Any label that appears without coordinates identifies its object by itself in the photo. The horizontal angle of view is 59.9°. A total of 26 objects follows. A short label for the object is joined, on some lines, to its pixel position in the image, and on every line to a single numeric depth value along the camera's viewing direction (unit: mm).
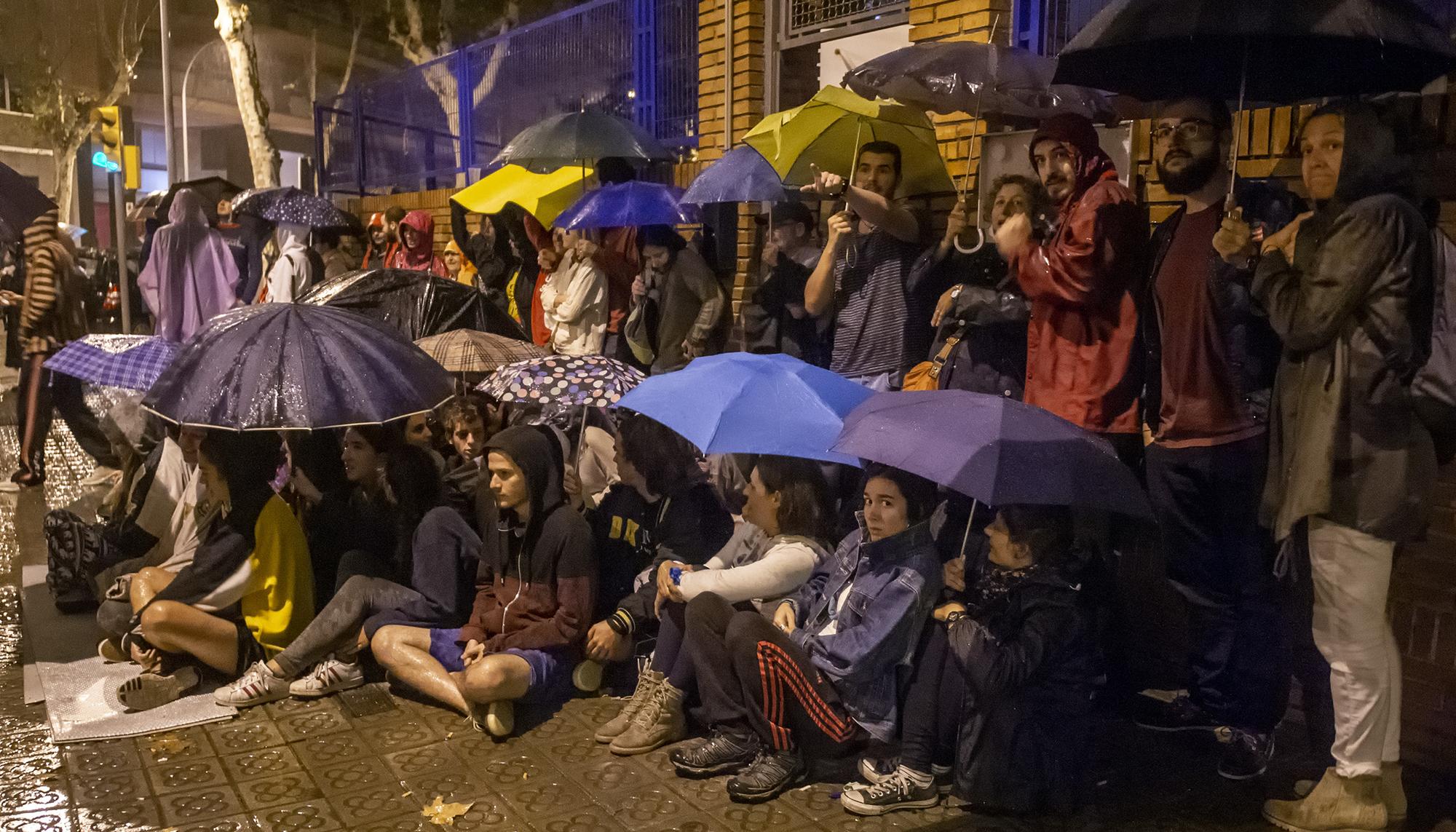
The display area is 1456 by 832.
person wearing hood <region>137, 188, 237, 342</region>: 11086
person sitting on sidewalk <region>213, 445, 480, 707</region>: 5633
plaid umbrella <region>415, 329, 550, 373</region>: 6941
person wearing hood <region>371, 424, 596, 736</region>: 5285
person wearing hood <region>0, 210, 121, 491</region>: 10195
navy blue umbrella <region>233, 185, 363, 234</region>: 11336
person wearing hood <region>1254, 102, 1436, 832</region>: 3949
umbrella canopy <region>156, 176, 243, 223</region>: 13242
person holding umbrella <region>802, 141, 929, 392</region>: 6032
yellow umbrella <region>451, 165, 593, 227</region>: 9758
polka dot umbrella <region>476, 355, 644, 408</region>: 5723
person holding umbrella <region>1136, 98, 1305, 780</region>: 4656
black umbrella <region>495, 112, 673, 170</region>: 8930
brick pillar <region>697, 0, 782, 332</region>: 9398
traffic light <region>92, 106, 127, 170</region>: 15984
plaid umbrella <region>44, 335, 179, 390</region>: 6605
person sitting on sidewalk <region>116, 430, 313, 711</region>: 5629
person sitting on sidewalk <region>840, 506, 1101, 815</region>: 4262
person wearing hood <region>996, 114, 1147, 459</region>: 4938
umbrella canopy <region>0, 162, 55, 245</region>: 9039
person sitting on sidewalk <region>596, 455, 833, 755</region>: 4883
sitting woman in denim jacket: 4465
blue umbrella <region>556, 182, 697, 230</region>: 7977
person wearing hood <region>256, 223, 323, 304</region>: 10758
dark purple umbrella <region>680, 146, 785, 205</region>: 7168
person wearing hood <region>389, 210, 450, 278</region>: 11484
